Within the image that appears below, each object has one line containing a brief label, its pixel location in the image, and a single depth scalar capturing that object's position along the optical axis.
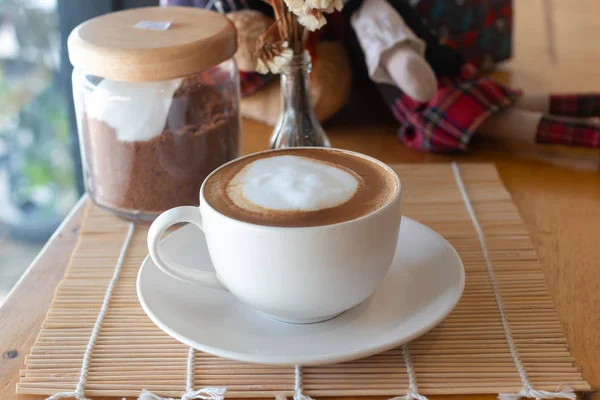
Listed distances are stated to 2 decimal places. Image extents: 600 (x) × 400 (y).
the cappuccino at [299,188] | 0.47
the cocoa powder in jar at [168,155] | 0.67
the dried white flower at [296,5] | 0.60
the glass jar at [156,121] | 0.64
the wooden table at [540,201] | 0.55
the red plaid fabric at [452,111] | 0.86
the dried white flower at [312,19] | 0.62
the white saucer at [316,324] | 0.47
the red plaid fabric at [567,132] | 0.84
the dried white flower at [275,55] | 0.69
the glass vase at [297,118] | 0.74
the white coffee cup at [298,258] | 0.45
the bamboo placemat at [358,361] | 0.48
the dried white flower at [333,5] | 0.62
